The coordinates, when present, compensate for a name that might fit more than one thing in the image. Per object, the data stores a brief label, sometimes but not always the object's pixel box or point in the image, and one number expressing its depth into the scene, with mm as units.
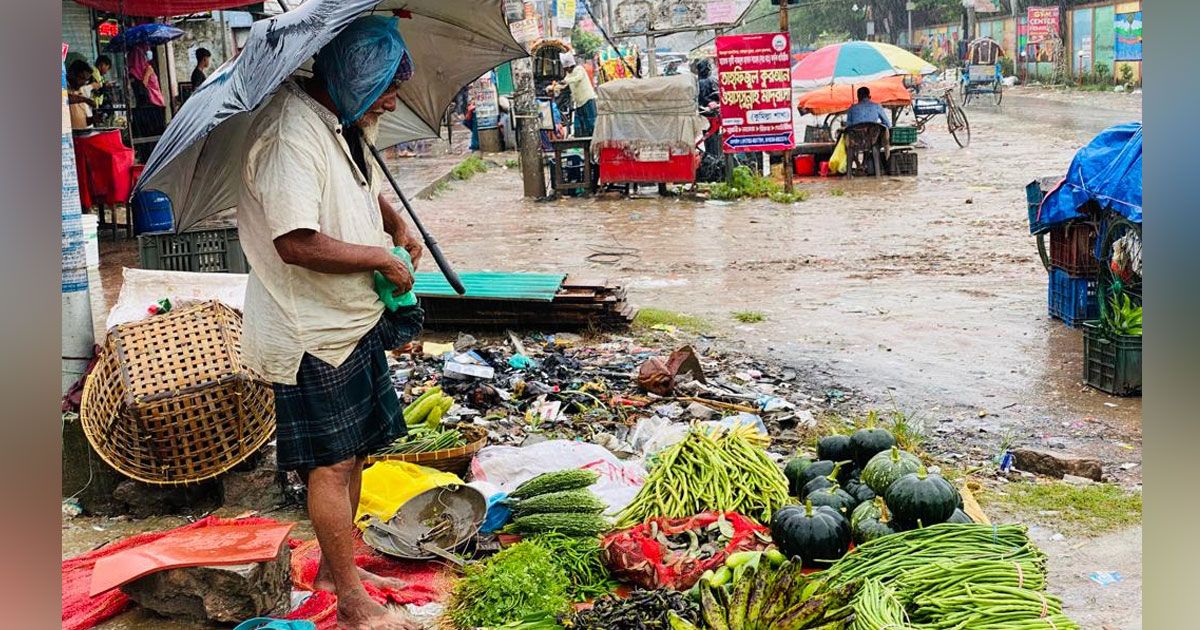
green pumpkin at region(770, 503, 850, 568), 4164
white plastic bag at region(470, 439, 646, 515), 5164
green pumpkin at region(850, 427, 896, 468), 4824
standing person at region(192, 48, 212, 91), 15883
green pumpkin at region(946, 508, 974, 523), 4246
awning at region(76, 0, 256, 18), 11922
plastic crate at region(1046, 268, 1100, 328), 8297
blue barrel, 7598
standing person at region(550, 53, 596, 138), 20797
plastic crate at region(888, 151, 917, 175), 18328
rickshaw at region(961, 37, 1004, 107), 30656
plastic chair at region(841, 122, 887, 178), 18000
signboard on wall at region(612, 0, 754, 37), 17484
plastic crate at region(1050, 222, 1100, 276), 7934
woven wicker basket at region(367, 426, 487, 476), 5223
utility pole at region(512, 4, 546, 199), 17203
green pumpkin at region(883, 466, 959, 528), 4133
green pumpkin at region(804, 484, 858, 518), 4430
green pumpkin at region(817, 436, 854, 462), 4991
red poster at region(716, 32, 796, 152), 15461
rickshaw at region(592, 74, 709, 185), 16203
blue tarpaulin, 7219
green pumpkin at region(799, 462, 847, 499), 4664
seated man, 17781
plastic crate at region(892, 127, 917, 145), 19234
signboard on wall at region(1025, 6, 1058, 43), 34938
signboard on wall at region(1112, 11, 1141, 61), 30084
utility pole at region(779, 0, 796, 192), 15784
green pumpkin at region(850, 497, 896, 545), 4207
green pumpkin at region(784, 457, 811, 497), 4965
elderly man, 3648
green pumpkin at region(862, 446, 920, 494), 4398
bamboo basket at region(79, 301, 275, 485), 5047
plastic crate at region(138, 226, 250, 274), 6973
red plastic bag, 4148
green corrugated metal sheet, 8328
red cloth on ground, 4086
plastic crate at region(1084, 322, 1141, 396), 6984
